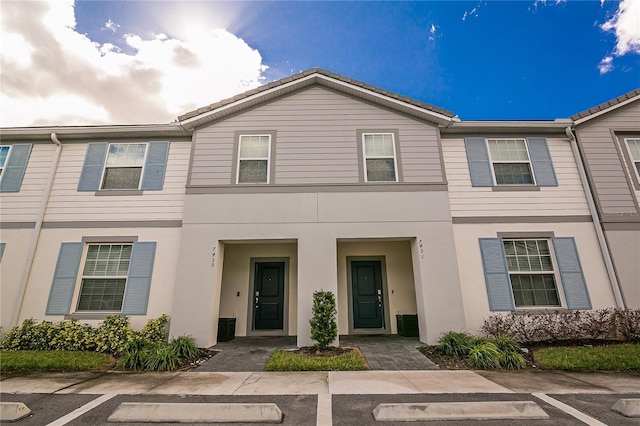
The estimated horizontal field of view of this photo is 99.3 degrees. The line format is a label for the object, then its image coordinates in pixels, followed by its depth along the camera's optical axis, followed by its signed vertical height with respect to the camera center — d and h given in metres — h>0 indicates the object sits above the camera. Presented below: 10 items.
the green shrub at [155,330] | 6.18 -0.77
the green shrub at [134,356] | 5.18 -1.14
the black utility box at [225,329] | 7.23 -0.89
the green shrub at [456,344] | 5.54 -1.05
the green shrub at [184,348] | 5.64 -1.08
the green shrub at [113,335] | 5.98 -0.84
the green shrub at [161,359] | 5.09 -1.17
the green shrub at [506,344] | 5.60 -1.06
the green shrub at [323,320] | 5.74 -0.55
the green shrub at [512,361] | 5.07 -1.26
